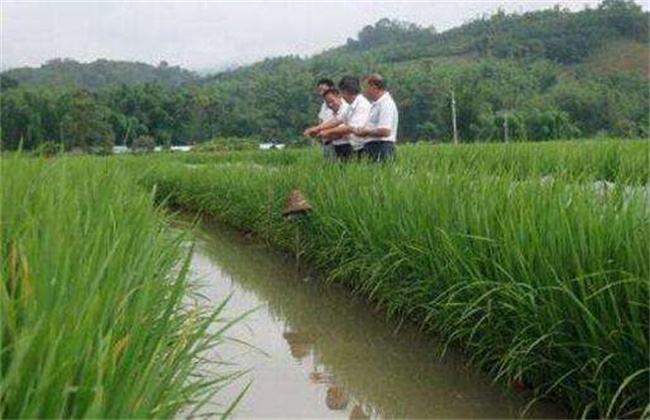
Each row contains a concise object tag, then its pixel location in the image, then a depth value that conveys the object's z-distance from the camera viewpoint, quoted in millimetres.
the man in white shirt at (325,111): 7105
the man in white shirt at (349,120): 6227
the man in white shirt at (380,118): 5977
